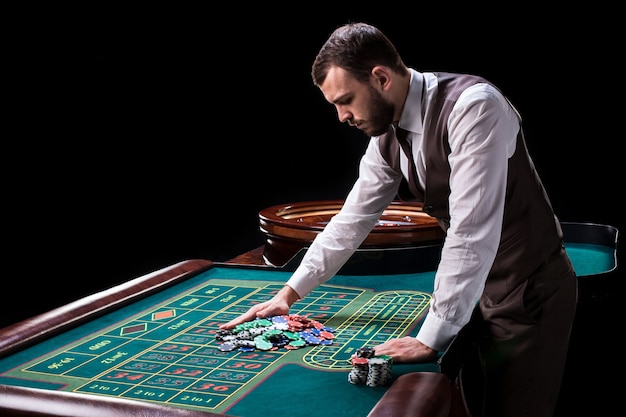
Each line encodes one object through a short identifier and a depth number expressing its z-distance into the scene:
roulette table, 1.82
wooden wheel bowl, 3.53
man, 2.19
